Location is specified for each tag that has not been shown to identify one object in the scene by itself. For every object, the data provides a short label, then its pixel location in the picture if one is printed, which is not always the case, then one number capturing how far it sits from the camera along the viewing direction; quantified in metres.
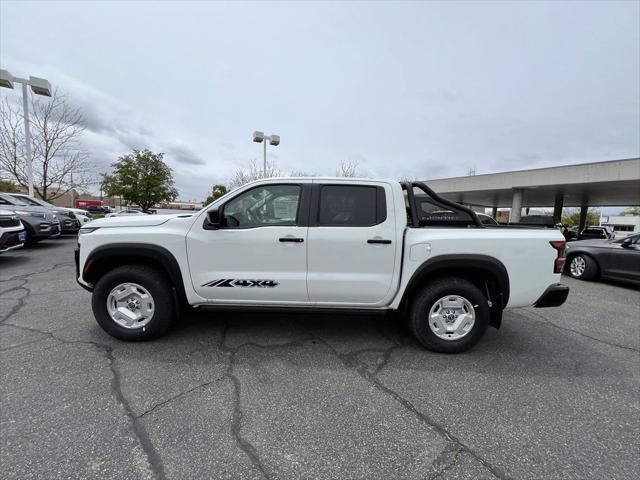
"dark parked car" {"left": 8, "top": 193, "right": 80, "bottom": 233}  10.92
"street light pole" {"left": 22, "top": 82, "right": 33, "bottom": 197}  13.00
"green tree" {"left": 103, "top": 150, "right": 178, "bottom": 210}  27.59
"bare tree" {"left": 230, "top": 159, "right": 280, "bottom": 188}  22.52
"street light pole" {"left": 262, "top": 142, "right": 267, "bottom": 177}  15.66
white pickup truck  3.12
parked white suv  6.45
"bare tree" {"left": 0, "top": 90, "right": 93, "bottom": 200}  16.05
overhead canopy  15.16
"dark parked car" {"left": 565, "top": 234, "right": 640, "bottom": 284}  6.66
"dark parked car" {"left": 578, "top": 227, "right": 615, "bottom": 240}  19.58
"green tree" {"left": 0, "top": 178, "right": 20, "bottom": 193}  28.03
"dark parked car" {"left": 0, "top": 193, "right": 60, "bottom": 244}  8.98
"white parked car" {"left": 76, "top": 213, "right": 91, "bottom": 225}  15.24
